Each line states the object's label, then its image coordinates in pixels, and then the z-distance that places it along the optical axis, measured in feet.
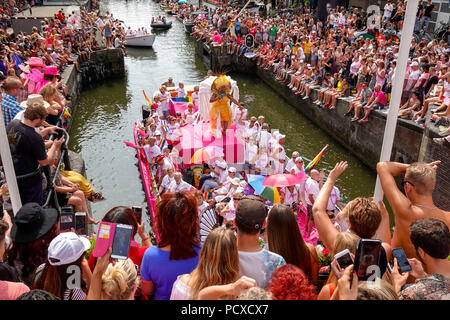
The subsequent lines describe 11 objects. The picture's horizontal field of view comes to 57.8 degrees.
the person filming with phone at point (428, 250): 8.18
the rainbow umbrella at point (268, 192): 22.97
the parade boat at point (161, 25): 111.16
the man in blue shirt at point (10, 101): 18.17
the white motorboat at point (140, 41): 87.10
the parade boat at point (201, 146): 28.66
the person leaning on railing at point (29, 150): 13.39
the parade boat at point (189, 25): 105.09
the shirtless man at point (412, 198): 9.93
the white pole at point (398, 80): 11.31
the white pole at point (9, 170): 11.57
